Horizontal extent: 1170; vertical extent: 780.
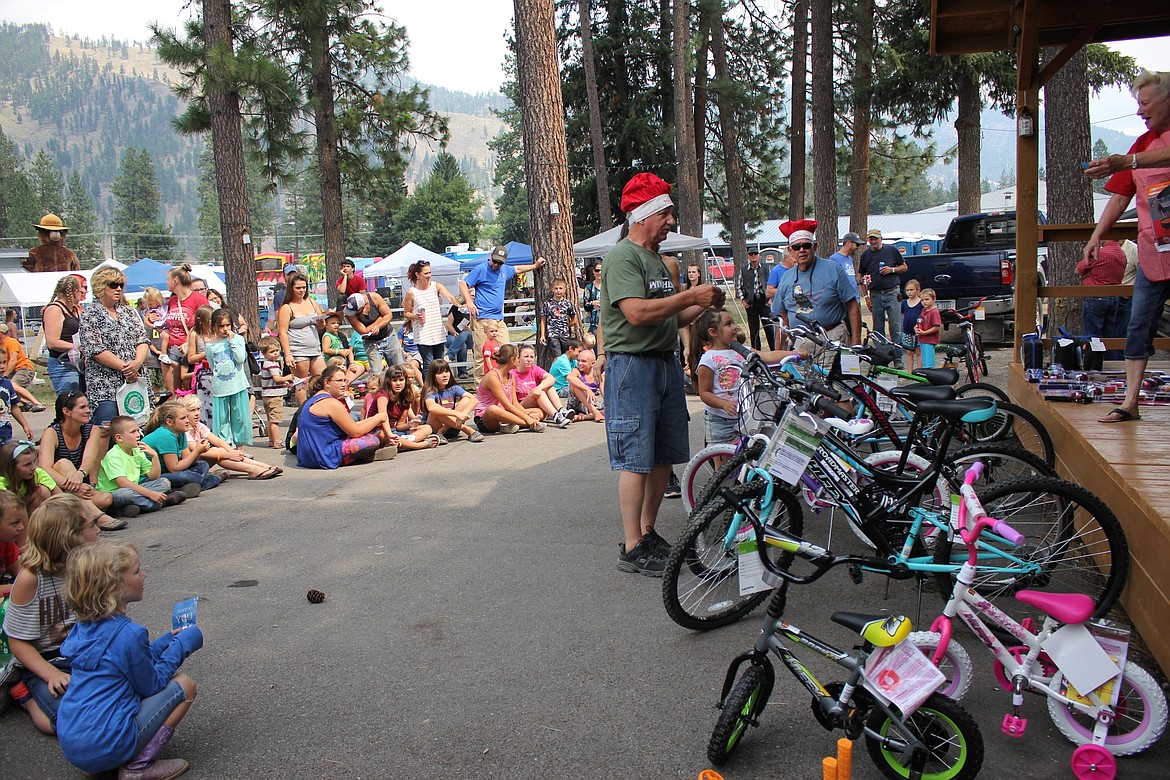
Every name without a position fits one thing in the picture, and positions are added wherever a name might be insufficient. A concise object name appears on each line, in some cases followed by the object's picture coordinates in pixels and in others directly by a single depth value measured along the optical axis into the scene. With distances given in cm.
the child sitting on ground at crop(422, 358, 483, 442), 1043
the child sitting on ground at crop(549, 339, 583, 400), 1190
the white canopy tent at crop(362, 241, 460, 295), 3033
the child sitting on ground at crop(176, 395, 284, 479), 842
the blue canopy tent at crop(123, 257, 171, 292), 3734
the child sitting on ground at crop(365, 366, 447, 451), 988
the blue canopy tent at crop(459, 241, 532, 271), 4391
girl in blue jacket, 337
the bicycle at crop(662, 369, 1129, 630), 396
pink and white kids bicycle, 308
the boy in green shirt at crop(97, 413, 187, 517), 741
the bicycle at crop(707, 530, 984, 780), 298
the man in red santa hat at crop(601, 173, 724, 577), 510
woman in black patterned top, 798
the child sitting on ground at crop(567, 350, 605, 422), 1152
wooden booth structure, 361
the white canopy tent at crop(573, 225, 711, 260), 2270
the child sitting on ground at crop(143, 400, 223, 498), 807
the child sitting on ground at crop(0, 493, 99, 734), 388
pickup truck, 1606
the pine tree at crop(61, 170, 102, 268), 11302
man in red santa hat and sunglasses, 762
